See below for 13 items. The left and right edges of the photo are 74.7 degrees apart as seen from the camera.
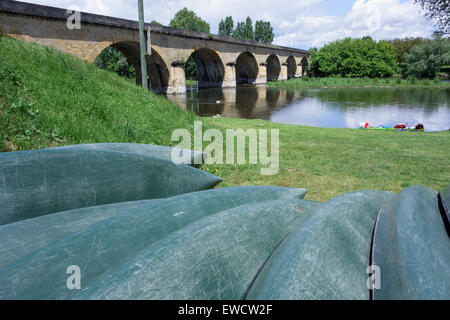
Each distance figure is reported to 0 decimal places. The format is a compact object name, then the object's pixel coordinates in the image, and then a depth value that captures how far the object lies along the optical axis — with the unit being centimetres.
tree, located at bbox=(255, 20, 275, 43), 7538
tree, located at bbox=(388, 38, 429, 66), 6168
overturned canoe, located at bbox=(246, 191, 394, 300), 103
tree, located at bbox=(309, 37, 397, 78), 5031
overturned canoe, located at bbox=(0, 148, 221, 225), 212
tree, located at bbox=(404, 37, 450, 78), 4400
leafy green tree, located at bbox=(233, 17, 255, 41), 7306
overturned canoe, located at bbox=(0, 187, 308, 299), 121
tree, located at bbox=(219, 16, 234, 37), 7219
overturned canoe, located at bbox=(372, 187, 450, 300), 105
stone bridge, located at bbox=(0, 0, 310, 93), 1515
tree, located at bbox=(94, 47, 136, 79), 4191
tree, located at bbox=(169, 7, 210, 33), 6412
